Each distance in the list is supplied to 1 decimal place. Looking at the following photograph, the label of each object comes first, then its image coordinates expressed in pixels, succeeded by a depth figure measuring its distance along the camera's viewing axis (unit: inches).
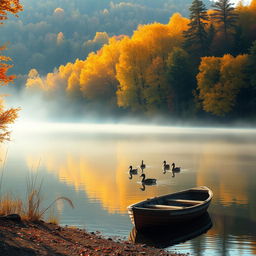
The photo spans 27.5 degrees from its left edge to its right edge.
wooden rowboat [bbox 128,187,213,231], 659.4
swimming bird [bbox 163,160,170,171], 1342.3
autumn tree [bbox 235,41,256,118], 2992.1
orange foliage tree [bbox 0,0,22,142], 593.1
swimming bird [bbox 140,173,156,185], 1113.4
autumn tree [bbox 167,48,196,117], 3284.9
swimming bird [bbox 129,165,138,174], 1278.9
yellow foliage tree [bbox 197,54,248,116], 3014.3
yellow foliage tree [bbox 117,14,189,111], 3565.5
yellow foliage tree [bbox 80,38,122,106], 4148.6
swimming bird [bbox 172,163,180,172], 1310.3
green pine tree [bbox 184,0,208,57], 3476.9
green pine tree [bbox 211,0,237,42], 3499.0
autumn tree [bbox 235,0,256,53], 3329.2
